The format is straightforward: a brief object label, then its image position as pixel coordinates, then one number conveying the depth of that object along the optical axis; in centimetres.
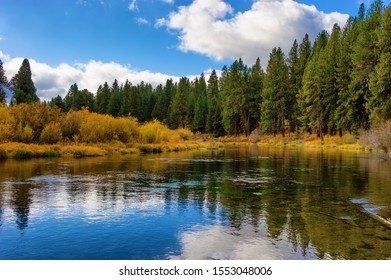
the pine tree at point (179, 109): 10594
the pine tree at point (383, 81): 4031
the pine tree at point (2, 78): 8758
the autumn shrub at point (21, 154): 2770
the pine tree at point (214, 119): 9519
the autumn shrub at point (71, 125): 3675
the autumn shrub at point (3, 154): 2667
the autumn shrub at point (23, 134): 3144
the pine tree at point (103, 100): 11275
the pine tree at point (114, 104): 10931
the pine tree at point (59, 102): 10422
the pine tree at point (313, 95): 6166
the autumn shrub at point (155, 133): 4731
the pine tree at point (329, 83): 5931
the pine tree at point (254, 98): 8675
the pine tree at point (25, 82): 8478
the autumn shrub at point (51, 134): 3310
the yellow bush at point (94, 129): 3716
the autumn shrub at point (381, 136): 3108
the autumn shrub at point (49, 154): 3030
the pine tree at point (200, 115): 9956
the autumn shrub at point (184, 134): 6678
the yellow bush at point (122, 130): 4059
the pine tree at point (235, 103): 8644
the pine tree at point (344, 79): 5409
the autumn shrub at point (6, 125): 3036
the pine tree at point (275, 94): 7494
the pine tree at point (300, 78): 6730
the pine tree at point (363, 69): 4719
